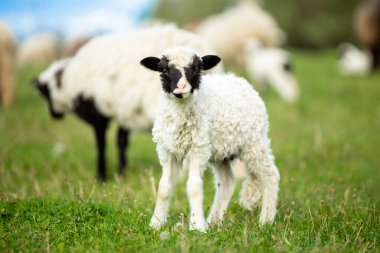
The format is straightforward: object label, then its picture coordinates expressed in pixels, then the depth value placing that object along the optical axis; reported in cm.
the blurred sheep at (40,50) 2900
